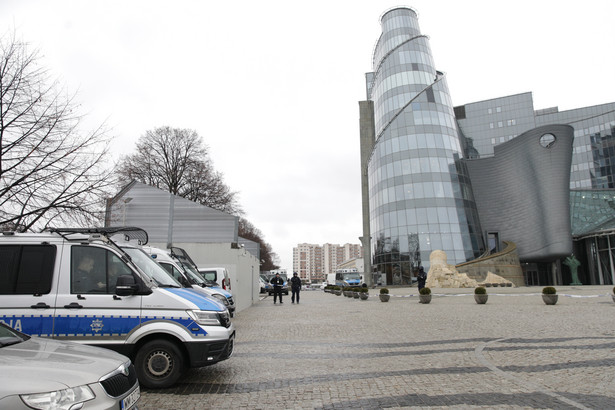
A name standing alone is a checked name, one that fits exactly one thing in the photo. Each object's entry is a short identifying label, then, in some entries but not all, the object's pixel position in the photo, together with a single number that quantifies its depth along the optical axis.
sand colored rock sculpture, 40.44
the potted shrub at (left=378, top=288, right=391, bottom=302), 25.20
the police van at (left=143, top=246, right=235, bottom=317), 11.06
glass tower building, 49.97
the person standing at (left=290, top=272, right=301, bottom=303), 26.45
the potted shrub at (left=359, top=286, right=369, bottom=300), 28.60
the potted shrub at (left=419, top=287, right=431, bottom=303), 21.94
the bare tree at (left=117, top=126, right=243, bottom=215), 36.66
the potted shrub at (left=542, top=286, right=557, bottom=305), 18.17
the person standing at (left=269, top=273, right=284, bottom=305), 26.34
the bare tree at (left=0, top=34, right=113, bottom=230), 11.96
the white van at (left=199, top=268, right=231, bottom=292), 16.36
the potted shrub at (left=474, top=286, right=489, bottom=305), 20.06
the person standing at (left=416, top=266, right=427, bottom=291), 24.92
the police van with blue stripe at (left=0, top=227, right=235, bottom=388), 5.66
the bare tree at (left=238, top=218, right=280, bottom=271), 65.94
